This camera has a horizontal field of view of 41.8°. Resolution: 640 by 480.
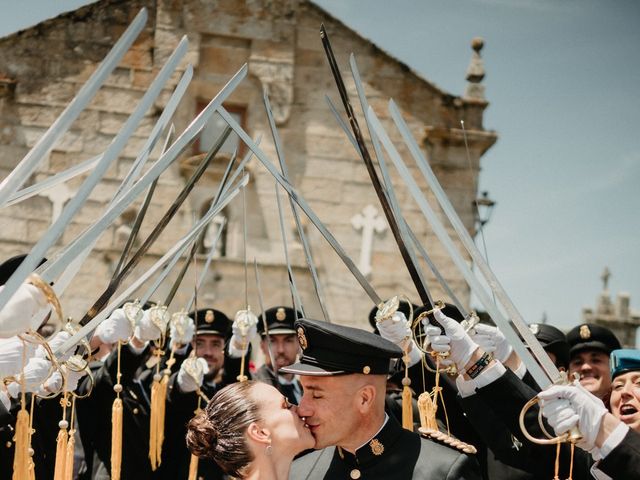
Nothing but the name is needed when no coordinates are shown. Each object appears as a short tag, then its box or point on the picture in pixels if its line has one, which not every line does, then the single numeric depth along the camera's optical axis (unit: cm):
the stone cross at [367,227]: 1374
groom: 322
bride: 311
